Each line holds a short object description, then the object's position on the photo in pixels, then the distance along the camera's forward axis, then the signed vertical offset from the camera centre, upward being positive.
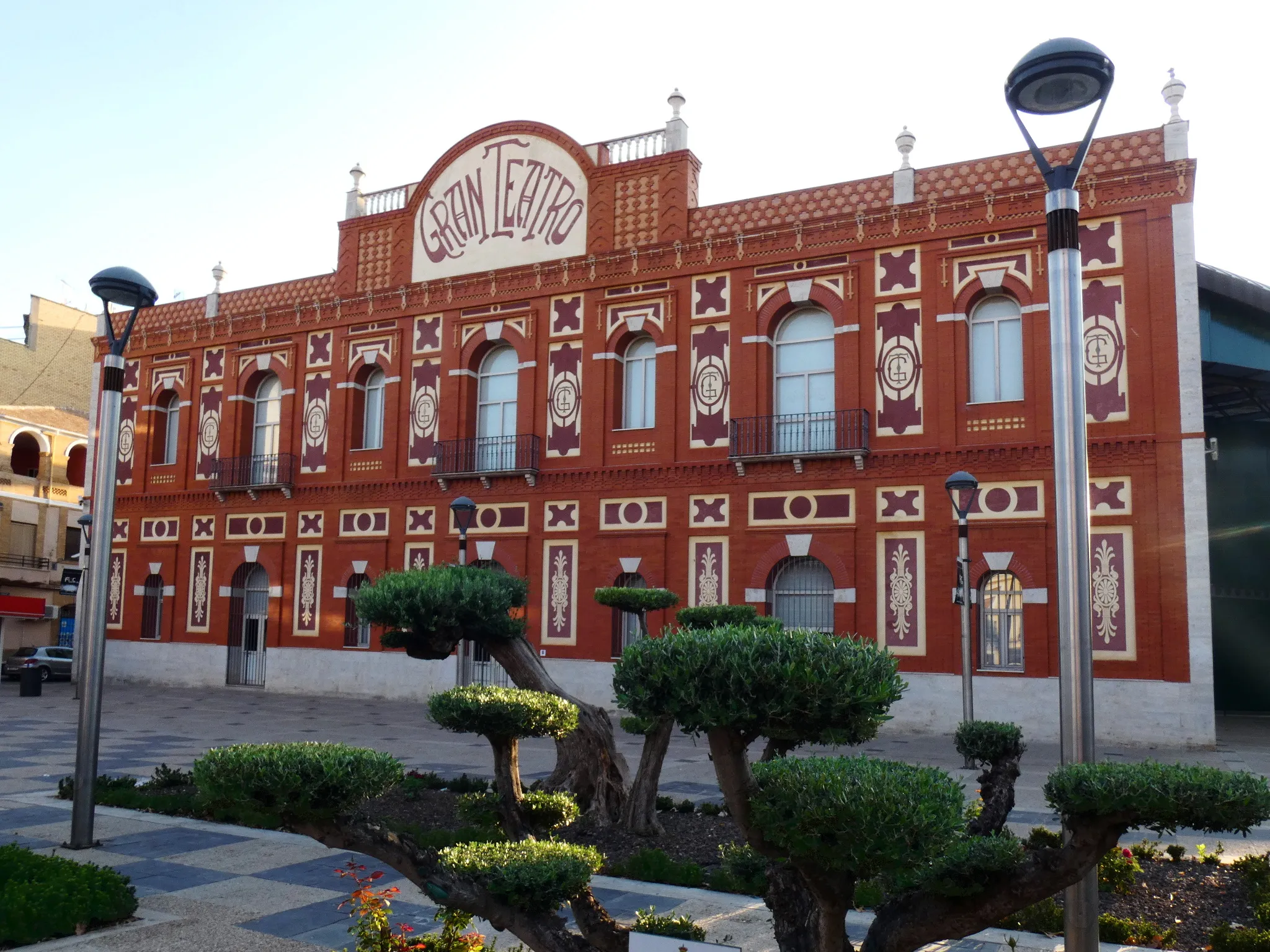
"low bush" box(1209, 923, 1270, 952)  6.15 -2.00
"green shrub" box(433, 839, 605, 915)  5.07 -1.38
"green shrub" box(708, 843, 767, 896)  6.45 -1.69
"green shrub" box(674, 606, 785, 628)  10.15 -0.26
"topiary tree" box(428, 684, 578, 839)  7.29 -0.97
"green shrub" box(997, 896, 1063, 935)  6.85 -2.10
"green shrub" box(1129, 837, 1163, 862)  8.66 -2.13
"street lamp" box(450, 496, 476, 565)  18.98 +1.30
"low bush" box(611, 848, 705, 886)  8.07 -2.17
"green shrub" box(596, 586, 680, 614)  11.31 -0.13
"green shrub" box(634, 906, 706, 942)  4.91 -1.63
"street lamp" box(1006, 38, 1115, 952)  5.56 +1.11
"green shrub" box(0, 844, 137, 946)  6.29 -1.93
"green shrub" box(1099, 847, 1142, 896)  7.67 -2.03
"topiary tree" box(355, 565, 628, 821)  8.82 -0.41
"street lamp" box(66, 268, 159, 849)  9.11 +0.37
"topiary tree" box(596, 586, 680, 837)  9.92 -1.86
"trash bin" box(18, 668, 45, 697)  26.86 -2.60
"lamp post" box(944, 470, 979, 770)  15.31 +0.49
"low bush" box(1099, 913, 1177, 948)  6.56 -2.10
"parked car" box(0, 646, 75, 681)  32.66 -2.56
